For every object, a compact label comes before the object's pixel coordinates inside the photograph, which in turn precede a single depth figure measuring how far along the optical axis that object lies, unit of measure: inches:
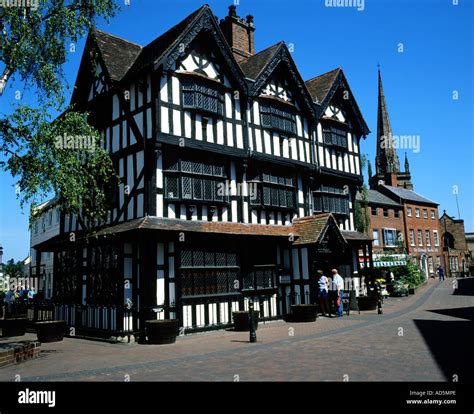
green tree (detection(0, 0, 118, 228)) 441.1
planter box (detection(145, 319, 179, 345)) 509.1
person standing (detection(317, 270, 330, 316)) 710.5
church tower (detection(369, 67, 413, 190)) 2739.7
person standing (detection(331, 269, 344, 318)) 708.7
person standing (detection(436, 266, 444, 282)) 1798.7
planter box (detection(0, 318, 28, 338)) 648.4
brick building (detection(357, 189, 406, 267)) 1843.0
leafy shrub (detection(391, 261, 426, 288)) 1242.2
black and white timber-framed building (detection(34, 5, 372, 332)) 592.1
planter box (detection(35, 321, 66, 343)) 561.9
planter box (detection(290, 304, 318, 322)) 666.8
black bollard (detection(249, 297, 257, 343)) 476.4
